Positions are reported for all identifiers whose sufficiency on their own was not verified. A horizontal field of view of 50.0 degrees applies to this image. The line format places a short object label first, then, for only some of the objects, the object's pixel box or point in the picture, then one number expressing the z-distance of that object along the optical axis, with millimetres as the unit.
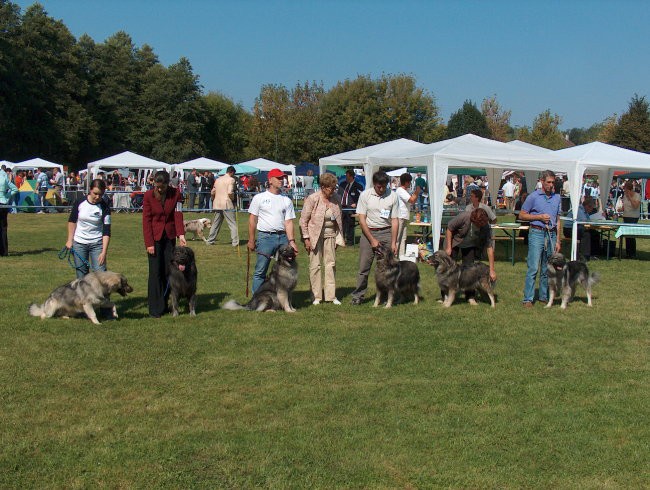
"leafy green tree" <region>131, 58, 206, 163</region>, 60844
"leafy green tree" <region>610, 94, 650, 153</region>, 56500
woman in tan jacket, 9078
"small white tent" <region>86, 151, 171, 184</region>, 31969
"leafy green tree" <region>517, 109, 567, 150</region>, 62719
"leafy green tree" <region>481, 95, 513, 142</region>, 74875
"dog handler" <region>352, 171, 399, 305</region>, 9273
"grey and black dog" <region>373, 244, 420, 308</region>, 9320
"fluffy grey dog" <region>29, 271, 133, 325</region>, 8031
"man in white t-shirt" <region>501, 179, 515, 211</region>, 31994
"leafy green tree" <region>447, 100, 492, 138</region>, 70625
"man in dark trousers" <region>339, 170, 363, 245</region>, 16734
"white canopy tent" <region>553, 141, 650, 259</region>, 14148
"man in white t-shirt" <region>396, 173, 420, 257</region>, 12164
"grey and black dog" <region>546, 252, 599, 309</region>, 9422
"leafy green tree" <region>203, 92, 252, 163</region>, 69250
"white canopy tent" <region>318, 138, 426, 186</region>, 18688
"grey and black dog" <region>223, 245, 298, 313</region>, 8688
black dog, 8336
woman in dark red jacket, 8281
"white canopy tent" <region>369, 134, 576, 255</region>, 14070
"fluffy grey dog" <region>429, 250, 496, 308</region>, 9539
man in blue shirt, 9316
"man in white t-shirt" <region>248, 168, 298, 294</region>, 8836
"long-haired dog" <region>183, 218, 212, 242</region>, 18375
